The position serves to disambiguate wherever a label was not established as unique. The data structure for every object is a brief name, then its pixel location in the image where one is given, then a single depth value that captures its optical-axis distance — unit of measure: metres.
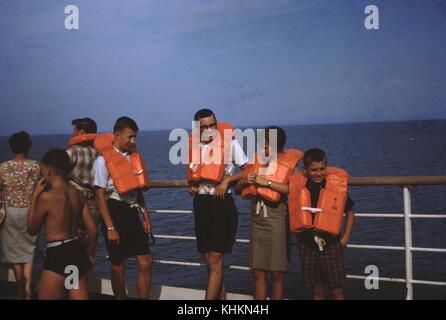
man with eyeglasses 3.86
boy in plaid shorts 3.72
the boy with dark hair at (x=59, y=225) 3.29
